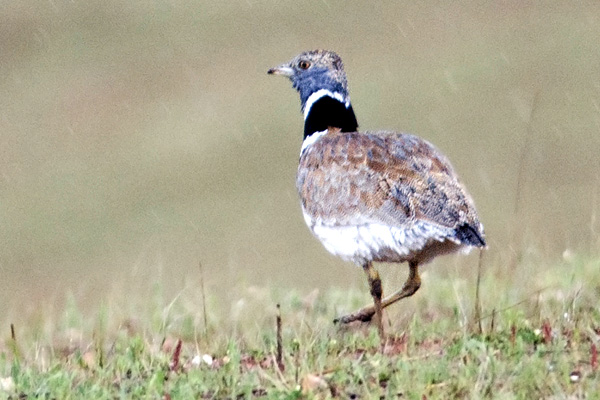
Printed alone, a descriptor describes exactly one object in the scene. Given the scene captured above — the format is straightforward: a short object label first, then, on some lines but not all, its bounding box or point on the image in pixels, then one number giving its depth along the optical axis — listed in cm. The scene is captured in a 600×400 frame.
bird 1398
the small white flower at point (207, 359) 1309
